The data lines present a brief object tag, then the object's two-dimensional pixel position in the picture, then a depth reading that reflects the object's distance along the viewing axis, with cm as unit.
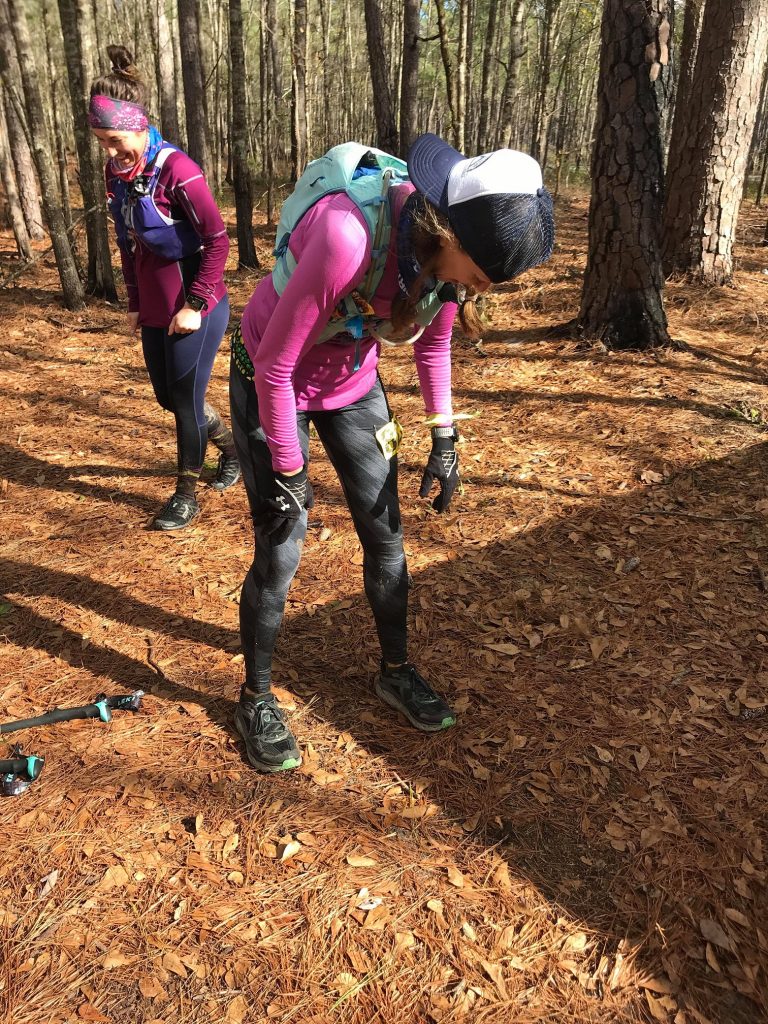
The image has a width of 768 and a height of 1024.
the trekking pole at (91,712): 281
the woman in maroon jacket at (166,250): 336
